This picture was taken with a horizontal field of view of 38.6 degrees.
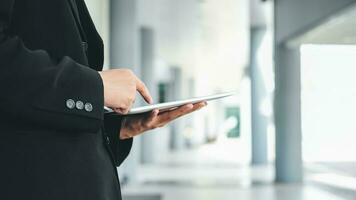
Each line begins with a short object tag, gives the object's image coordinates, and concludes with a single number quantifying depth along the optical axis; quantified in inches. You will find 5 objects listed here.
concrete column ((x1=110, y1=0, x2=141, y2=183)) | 299.1
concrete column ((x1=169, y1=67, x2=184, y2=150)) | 867.4
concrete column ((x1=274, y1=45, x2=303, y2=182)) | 324.2
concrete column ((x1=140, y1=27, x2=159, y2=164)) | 511.6
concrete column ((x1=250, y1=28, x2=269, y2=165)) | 490.0
